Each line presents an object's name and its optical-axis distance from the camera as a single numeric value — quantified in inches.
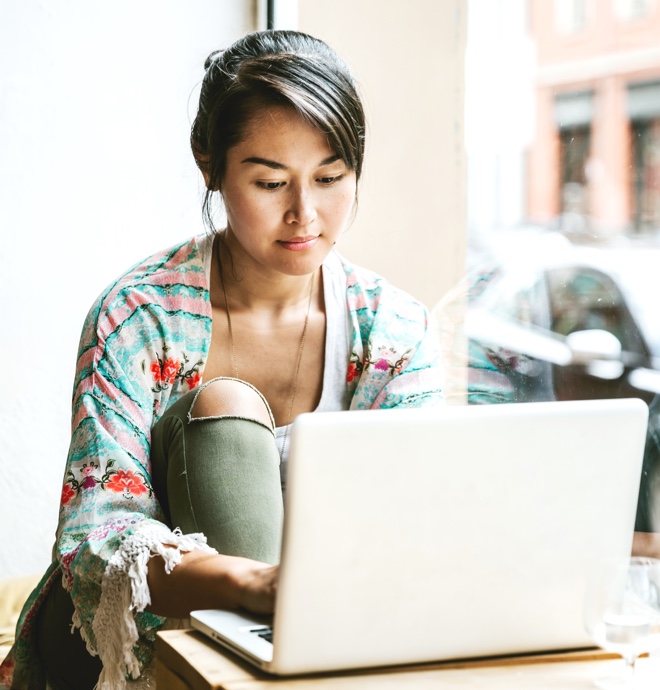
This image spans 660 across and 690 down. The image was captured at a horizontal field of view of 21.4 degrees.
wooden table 59.9
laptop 59.3
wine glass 60.0
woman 69.8
